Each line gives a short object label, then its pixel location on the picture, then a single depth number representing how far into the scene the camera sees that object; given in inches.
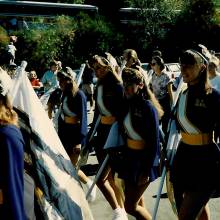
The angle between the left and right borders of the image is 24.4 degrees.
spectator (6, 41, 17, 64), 846.5
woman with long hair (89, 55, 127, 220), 209.5
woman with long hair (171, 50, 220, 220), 153.8
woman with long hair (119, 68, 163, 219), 174.7
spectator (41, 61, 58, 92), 438.6
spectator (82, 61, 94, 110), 581.6
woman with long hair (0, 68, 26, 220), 106.4
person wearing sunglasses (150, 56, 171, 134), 332.2
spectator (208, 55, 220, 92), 277.7
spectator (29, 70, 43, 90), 589.0
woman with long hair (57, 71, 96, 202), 241.1
